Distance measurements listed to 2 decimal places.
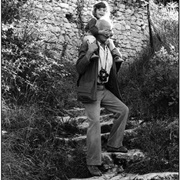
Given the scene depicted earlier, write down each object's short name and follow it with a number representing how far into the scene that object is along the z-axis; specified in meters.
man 4.81
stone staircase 4.73
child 4.97
